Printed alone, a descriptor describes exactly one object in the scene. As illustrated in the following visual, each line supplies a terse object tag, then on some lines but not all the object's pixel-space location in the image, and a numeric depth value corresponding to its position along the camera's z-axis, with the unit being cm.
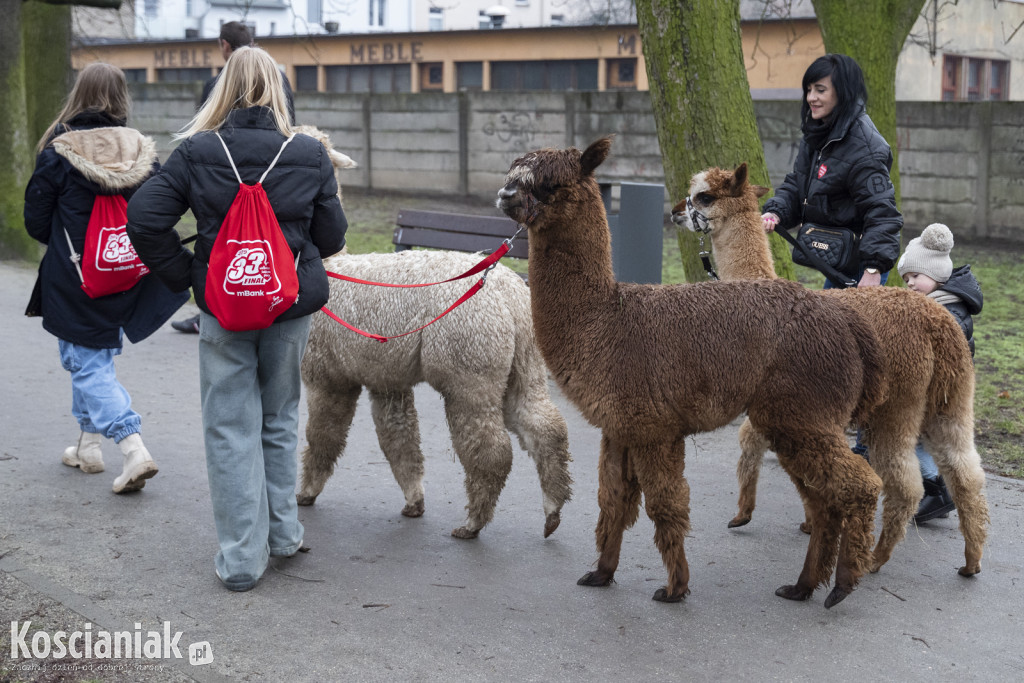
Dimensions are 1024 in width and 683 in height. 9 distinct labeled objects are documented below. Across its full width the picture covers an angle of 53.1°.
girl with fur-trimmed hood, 516
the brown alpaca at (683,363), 383
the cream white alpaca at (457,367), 450
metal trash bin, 736
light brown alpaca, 406
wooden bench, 766
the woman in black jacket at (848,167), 481
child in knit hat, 459
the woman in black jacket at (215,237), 395
